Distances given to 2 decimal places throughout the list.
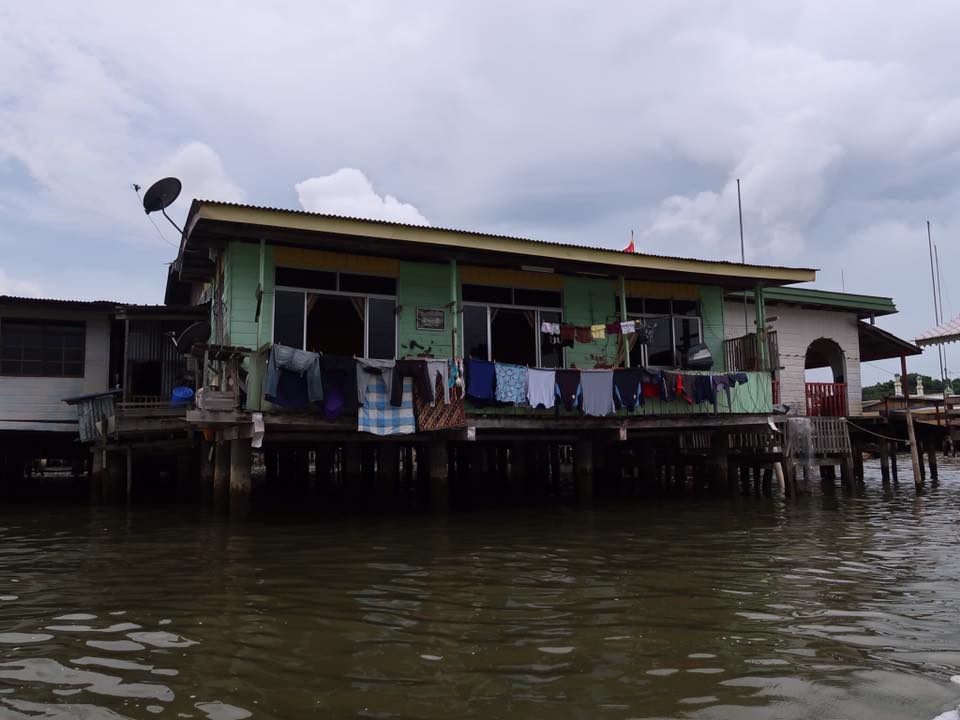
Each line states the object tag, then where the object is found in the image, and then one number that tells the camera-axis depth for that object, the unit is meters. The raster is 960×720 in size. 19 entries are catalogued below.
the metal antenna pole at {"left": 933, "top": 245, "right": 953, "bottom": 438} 20.73
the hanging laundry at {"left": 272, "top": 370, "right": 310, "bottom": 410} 11.30
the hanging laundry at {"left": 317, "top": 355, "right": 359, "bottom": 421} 11.63
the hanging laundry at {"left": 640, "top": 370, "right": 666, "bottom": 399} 14.16
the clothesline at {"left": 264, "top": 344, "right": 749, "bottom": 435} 11.46
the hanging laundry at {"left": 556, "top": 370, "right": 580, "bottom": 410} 13.39
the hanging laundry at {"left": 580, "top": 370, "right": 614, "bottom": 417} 13.62
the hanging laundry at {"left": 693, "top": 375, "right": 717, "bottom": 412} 14.75
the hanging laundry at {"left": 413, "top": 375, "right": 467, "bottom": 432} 12.38
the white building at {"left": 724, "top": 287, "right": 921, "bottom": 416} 20.41
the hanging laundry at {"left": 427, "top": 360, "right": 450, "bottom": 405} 12.38
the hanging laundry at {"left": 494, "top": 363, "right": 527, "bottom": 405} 12.89
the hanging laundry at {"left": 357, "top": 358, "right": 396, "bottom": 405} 11.91
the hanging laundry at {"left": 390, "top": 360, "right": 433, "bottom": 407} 12.09
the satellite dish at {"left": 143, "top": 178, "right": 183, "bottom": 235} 14.76
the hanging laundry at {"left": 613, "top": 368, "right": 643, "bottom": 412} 13.91
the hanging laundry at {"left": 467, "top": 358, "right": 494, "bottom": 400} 12.66
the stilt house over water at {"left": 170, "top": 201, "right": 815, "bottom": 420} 12.53
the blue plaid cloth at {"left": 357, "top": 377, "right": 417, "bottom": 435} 11.96
